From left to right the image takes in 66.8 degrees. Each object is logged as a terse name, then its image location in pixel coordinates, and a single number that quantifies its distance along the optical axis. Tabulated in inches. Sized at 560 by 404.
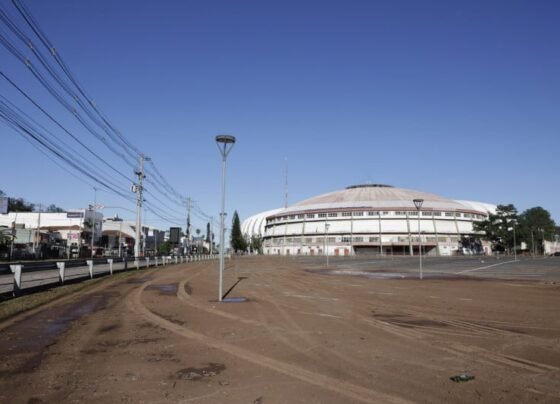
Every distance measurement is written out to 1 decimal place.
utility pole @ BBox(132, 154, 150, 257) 1732.3
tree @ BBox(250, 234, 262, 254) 7122.1
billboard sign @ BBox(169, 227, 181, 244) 2665.6
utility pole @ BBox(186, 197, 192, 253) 3352.9
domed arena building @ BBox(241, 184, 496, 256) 5482.3
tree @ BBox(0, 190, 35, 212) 5544.8
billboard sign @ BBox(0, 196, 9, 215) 2105.1
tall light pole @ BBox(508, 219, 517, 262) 4878.0
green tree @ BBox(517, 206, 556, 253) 5255.9
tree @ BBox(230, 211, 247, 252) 7357.3
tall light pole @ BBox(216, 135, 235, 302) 617.9
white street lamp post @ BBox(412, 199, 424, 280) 1156.9
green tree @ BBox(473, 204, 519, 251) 4886.8
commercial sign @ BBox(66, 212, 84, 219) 3812.0
